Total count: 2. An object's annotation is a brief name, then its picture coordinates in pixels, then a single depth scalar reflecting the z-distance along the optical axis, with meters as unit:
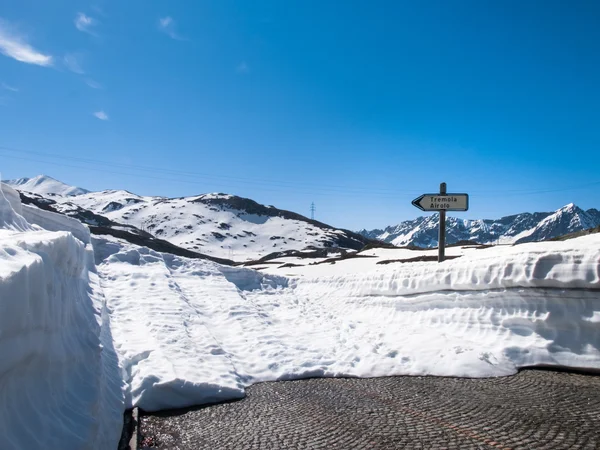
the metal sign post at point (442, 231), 13.59
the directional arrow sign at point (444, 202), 13.26
